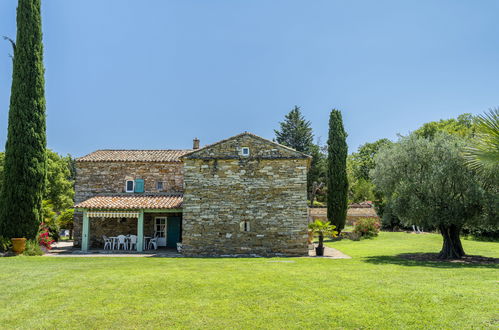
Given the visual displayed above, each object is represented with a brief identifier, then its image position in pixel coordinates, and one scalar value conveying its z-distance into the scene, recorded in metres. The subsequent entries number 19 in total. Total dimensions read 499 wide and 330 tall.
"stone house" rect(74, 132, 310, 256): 17.89
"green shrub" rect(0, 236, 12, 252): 16.69
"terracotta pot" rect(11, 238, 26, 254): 16.72
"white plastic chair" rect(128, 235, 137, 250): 20.36
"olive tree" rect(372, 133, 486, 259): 15.80
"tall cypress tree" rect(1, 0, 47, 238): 17.42
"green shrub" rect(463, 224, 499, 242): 28.59
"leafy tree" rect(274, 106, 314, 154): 49.35
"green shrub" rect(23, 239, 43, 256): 17.09
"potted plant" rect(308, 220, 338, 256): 17.98
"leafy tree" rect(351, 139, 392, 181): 58.31
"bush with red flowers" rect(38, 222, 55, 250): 18.99
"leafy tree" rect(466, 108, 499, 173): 7.68
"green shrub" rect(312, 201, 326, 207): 46.34
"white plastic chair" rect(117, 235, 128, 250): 20.25
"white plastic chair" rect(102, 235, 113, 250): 20.41
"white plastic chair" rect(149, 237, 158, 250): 20.66
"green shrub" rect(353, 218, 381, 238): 29.82
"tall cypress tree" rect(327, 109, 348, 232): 30.47
